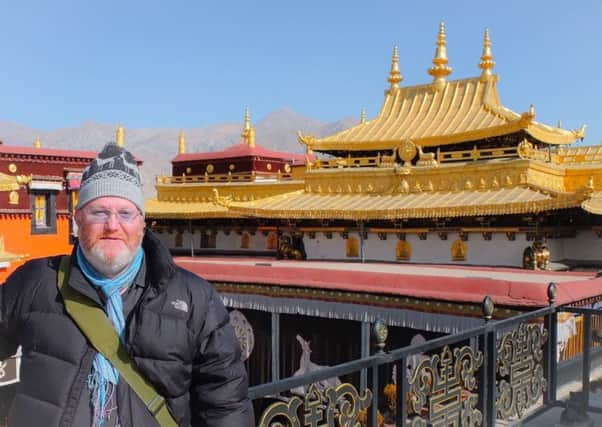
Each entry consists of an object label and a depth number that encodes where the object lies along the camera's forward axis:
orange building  25.64
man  2.23
